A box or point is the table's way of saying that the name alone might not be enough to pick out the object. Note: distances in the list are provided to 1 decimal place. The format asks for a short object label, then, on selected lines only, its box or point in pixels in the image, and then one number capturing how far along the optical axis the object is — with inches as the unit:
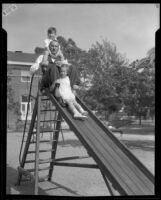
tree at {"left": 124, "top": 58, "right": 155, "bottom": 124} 372.5
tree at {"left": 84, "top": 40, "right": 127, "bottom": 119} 399.2
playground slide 134.0
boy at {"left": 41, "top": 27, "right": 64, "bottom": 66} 198.7
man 184.5
